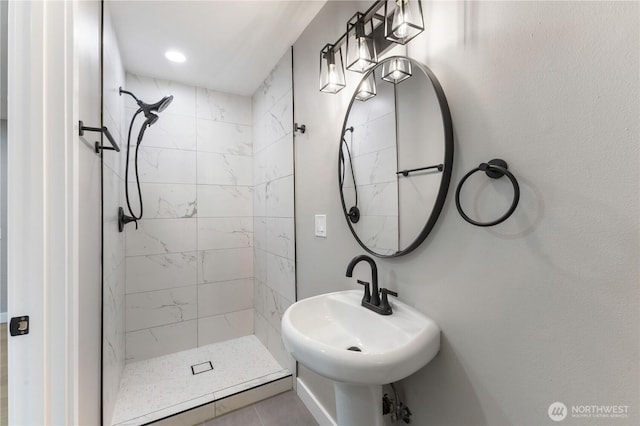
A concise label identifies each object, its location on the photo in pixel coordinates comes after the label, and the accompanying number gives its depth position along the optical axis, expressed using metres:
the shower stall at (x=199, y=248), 1.81
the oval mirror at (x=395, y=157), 0.94
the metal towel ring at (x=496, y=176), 0.70
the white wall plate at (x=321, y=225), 1.59
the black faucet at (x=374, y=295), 1.07
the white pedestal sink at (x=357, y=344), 0.80
